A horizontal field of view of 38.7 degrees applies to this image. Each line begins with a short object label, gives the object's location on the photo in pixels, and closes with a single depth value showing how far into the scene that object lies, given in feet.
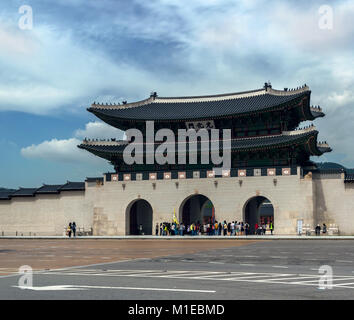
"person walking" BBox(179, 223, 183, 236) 167.52
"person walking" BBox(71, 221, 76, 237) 175.59
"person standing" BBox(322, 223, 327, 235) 155.63
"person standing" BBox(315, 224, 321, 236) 154.19
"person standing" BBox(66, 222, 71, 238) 171.92
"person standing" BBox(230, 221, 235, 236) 161.68
